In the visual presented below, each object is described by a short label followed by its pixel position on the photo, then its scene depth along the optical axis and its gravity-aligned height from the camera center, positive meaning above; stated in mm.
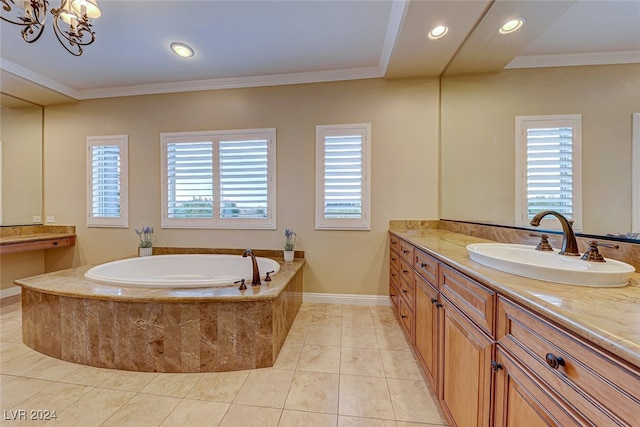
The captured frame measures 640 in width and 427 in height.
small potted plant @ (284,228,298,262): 2861 -388
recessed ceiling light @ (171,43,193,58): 2457 +1663
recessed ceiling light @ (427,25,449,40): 2020 +1533
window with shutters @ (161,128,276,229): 3057 +409
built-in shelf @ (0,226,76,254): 2839 -350
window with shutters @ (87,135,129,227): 3307 +404
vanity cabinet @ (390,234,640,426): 500 -443
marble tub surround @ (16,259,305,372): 1704 -834
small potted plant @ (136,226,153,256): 3110 -391
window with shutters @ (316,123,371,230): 2885 +414
